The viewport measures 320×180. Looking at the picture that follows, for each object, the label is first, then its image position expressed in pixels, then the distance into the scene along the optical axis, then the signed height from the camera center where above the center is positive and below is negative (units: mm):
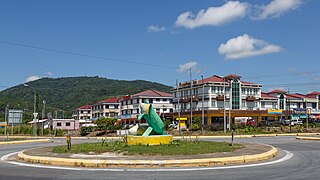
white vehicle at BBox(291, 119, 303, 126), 69038 -1140
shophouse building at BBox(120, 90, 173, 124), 97500 +3525
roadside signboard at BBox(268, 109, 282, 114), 82031 +1016
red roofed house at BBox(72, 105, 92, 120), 135375 +939
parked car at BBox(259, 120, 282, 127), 62041 -1232
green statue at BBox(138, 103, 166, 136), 22562 -193
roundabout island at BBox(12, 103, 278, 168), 14523 -1688
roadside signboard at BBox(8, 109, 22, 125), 46719 -56
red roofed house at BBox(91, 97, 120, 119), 117375 +2633
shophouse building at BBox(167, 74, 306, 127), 76688 +3338
